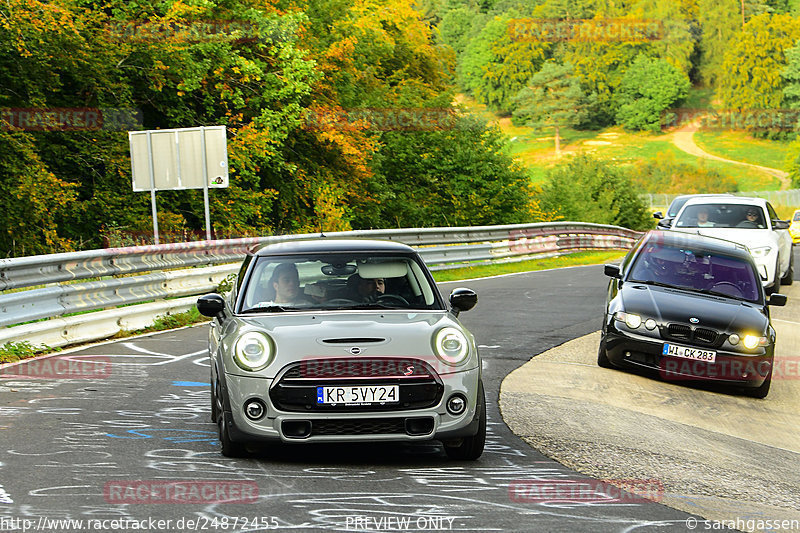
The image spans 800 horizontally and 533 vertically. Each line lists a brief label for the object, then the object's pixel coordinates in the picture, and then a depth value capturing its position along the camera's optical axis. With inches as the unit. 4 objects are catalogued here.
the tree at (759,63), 6023.6
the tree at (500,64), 6692.9
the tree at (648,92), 6235.2
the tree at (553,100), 6048.2
